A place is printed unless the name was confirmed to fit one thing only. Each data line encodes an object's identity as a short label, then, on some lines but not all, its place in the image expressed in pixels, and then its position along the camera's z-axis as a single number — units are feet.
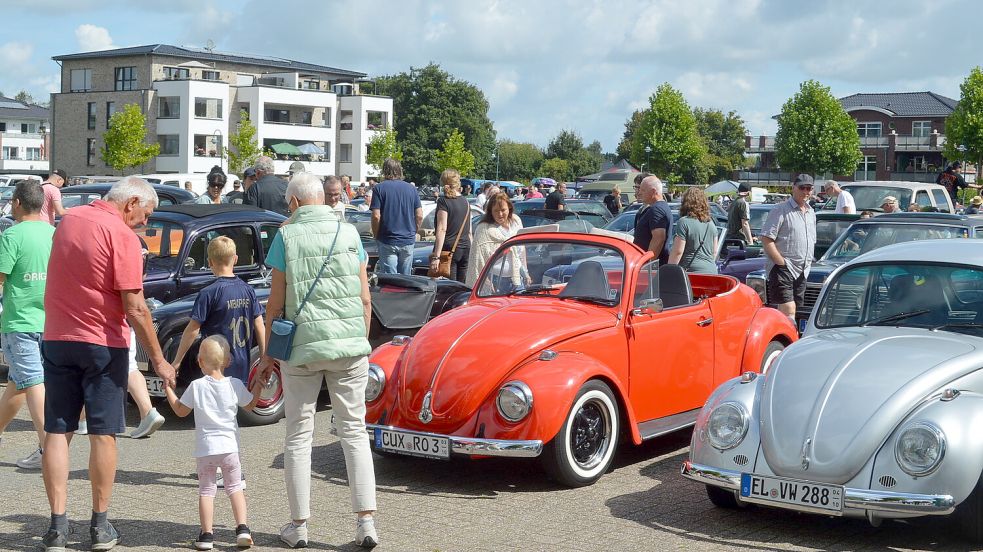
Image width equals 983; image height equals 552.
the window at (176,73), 271.49
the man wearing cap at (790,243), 37.83
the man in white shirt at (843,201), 61.41
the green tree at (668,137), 290.15
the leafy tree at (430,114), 350.64
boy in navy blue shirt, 23.66
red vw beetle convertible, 22.90
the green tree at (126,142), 232.94
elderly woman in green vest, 19.01
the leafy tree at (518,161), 428.56
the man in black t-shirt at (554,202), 65.46
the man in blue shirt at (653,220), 35.63
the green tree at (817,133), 279.08
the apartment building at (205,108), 259.39
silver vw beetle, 18.40
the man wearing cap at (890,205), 62.85
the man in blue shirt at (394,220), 41.96
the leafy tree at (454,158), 295.48
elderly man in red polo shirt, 18.57
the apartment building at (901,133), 335.88
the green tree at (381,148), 273.33
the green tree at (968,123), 236.63
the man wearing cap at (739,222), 55.16
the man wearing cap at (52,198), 40.92
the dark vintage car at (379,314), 29.73
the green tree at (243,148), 239.91
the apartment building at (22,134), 370.73
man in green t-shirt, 23.48
